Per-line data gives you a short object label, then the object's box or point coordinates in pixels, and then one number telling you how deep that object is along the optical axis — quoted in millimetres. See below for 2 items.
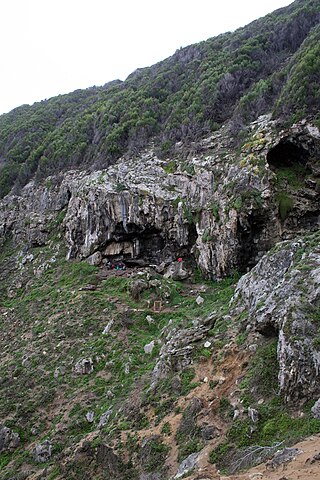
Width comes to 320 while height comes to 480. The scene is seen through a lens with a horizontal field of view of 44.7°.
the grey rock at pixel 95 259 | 26406
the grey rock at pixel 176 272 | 23050
